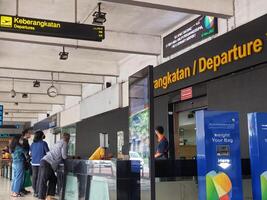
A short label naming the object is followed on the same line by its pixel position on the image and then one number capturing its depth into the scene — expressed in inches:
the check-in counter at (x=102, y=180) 153.4
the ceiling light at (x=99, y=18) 260.2
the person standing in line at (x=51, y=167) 260.4
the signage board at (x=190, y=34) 278.3
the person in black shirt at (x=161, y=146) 256.5
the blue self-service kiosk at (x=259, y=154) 131.2
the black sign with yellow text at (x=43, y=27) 225.0
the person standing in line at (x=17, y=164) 317.4
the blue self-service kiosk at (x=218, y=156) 129.0
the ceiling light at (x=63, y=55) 351.3
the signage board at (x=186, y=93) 295.1
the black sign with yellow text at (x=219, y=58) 222.8
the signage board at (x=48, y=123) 745.6
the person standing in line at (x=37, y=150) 308.2
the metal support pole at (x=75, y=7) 279.7
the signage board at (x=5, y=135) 1168.7
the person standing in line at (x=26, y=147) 329.7
